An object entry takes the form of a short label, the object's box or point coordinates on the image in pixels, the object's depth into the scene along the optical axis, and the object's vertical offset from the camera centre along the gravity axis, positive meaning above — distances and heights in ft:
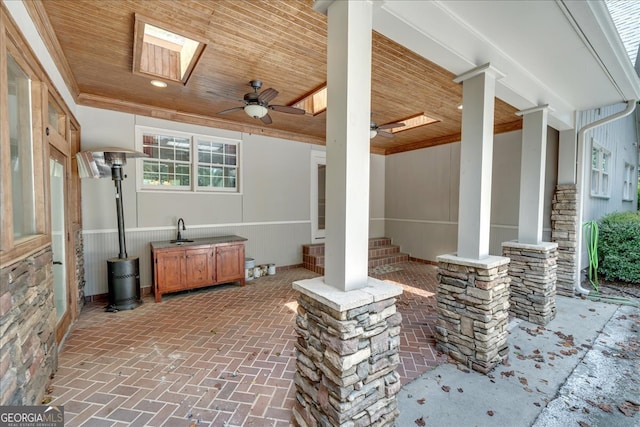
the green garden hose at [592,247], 17.34 -2.79
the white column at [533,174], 11.91 +1.44
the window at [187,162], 15.72 +2.77
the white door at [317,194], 22.33 +0.92
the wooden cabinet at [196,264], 13.94 -3.39
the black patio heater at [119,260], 12.45 -2.75
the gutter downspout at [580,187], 15.16 +1.08
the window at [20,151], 5.33 +1.34
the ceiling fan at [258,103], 11.34 +4.59
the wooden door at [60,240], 9.52 -1.39
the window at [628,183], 27.07 +2.43
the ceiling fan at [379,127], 15.36 +4.64
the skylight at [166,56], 9.91 +6.13
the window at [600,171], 19.06 +2.70
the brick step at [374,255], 20.52 -4.28
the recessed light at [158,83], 11.62 +5.46
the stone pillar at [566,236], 15.08 -1.76
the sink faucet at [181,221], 15.89 -1.08
